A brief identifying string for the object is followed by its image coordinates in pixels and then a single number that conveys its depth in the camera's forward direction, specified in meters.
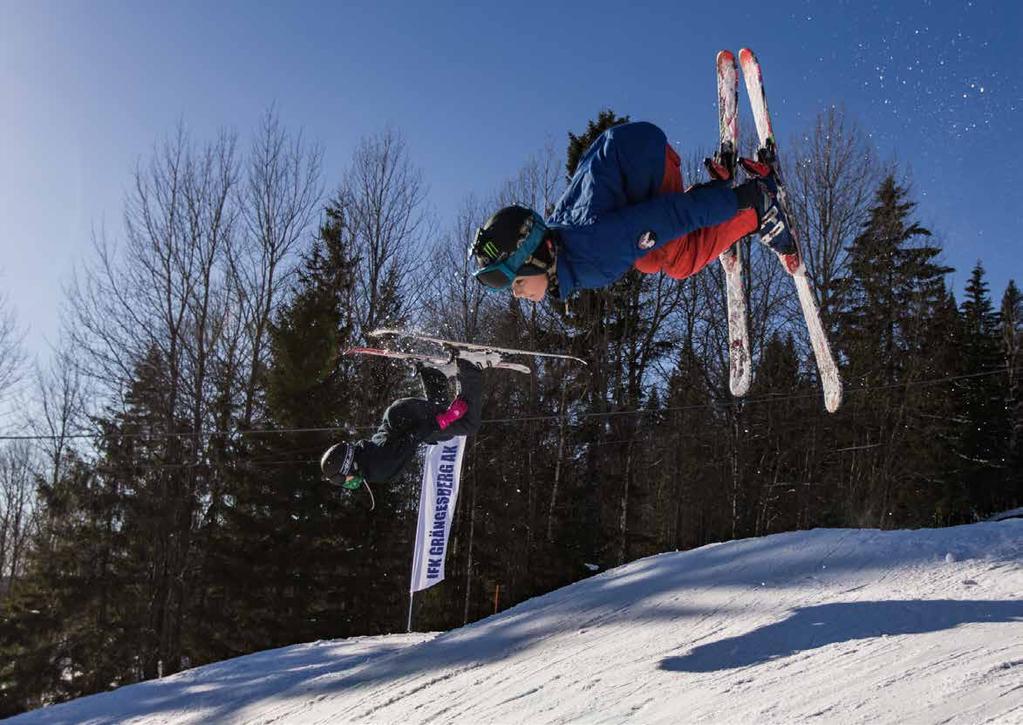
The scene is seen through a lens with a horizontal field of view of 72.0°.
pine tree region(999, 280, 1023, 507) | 24.73
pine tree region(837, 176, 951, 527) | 16.47
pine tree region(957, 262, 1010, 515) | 23.17
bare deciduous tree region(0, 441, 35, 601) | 25.23
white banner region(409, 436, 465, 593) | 9.96
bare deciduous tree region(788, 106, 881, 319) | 15.27
